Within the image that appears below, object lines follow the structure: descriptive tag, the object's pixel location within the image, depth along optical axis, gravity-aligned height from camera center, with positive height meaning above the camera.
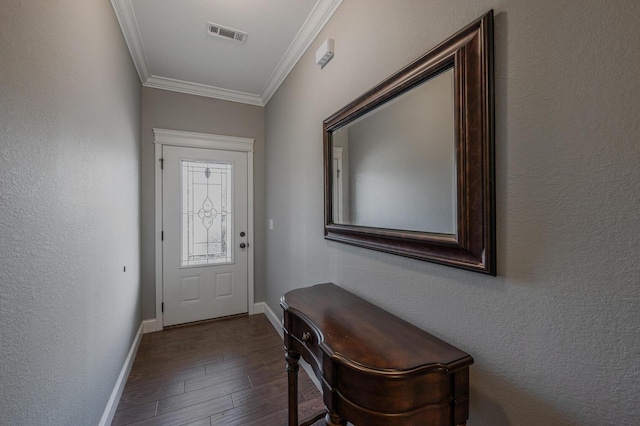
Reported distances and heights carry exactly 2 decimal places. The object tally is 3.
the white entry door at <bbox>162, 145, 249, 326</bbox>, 3.04 -0.24
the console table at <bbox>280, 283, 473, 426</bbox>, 0.83 -0.51
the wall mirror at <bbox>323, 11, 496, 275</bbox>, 0.89 +0.22
